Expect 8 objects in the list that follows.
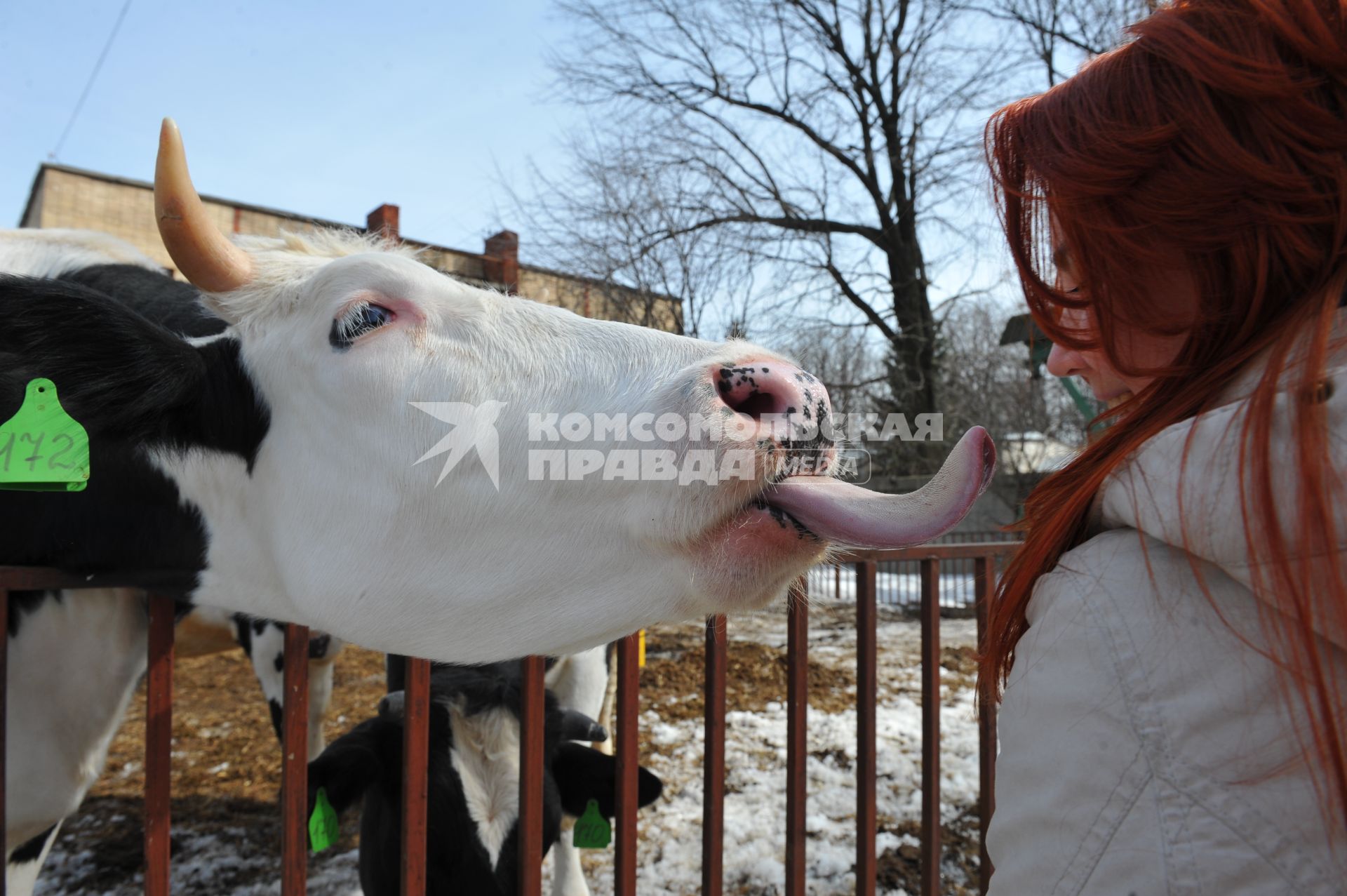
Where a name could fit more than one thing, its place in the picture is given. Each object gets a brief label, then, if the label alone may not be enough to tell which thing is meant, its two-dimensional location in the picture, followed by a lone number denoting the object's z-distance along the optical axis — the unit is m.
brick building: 10.02
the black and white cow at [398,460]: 1.26
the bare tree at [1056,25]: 13.48
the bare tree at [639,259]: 8.50
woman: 0.69
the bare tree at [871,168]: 14.21
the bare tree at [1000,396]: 15.05
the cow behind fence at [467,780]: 2.33
